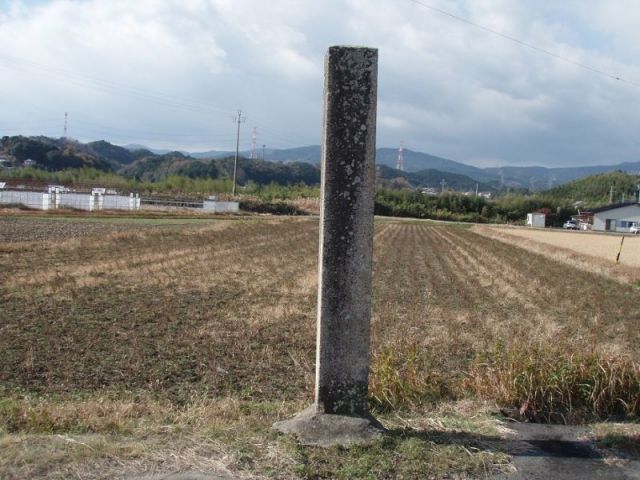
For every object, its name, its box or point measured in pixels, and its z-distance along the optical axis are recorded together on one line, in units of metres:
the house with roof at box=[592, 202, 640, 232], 82.00
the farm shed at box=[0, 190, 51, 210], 55.62
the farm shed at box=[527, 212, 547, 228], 90.12
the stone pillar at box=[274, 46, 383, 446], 3.87
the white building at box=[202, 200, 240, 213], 66.88
